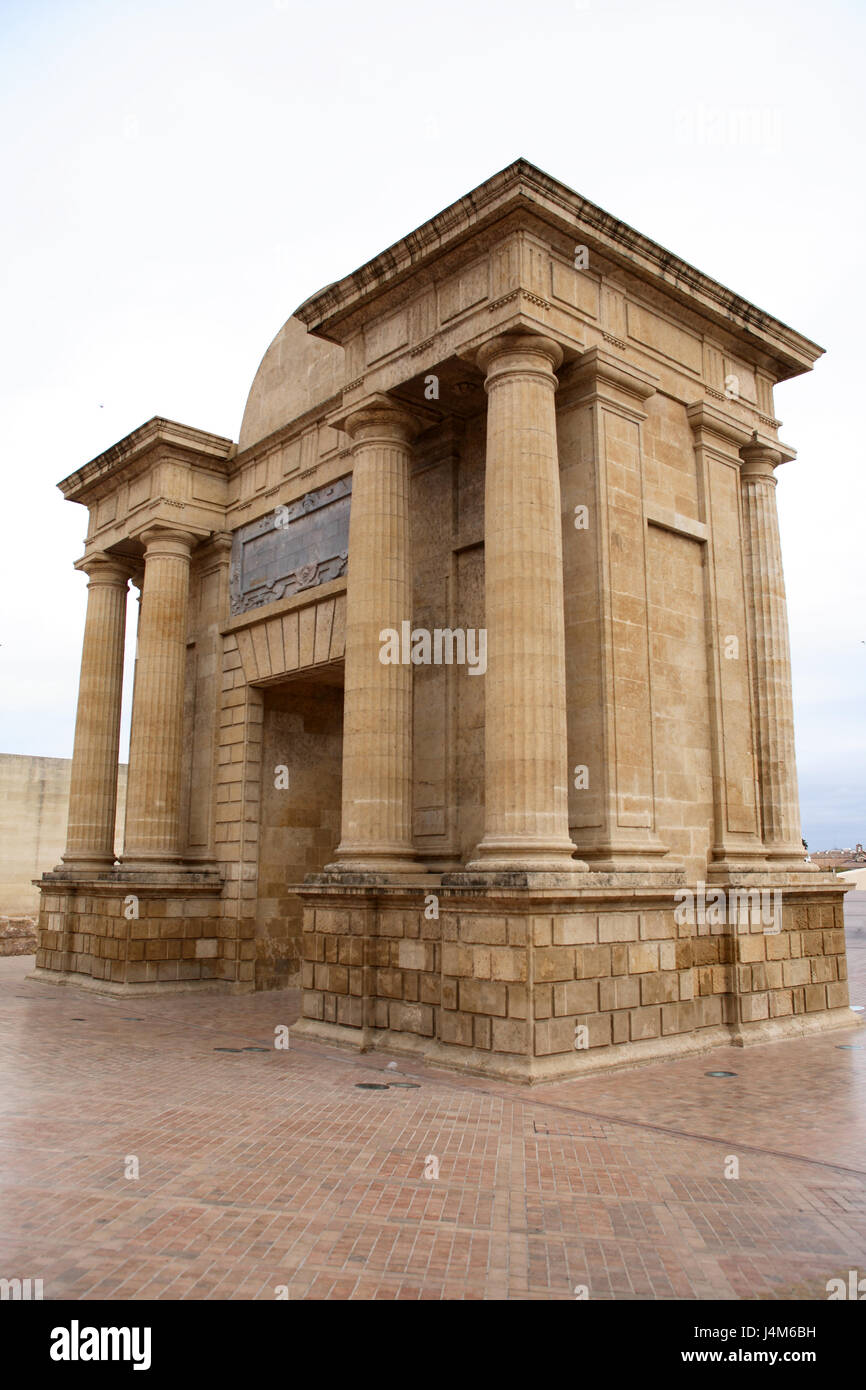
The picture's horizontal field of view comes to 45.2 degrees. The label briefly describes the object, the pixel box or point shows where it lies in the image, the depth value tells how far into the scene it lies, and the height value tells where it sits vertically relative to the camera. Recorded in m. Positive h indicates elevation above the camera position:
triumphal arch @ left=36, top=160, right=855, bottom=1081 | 11.76 +2.73
